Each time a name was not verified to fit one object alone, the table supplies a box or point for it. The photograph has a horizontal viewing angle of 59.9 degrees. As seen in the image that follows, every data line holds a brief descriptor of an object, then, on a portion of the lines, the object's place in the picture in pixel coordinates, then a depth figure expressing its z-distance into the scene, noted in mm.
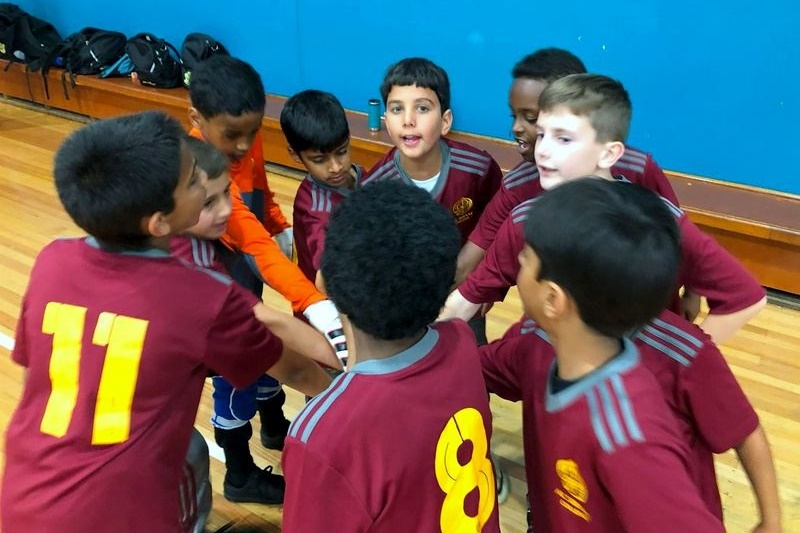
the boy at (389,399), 841
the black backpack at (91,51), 5133
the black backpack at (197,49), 4668
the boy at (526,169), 1590
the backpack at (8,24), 5367
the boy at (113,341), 1017
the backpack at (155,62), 4824
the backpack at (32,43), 5379
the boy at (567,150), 1355
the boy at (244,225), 1576
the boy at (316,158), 1717
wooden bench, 2789
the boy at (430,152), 1768
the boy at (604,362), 814
